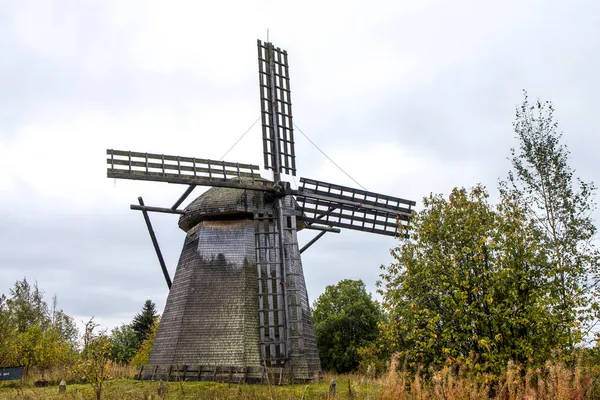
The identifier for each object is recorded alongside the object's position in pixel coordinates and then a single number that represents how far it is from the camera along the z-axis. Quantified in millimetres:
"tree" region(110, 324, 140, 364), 48844
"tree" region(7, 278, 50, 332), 41925
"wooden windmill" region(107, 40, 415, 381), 19500
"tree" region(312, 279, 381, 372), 41031
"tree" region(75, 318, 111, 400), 12125
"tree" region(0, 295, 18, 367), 25234
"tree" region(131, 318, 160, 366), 37456
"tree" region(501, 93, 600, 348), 17531
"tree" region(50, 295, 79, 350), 51572
